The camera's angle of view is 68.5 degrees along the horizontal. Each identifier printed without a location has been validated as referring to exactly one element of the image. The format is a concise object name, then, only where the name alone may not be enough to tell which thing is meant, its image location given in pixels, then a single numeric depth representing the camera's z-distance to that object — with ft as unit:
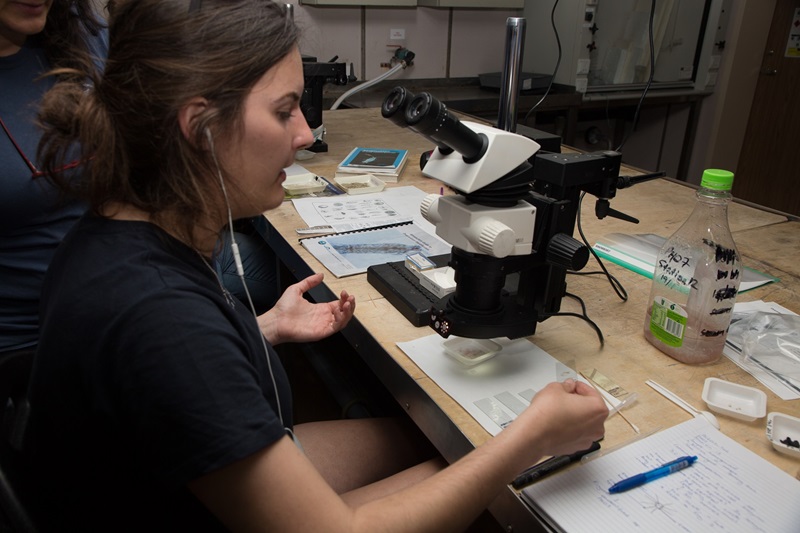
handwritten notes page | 2.04
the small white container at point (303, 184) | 5.32
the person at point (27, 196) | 3.58
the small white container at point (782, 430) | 2.41
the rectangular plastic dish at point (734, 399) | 2.62
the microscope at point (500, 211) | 2.40
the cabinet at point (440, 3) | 10.12
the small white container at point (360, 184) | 5.50
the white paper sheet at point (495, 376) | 2.60
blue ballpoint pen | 2.17
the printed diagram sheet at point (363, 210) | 4.74
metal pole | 3.28
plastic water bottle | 2.88
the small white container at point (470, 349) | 2.91
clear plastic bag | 3.03
